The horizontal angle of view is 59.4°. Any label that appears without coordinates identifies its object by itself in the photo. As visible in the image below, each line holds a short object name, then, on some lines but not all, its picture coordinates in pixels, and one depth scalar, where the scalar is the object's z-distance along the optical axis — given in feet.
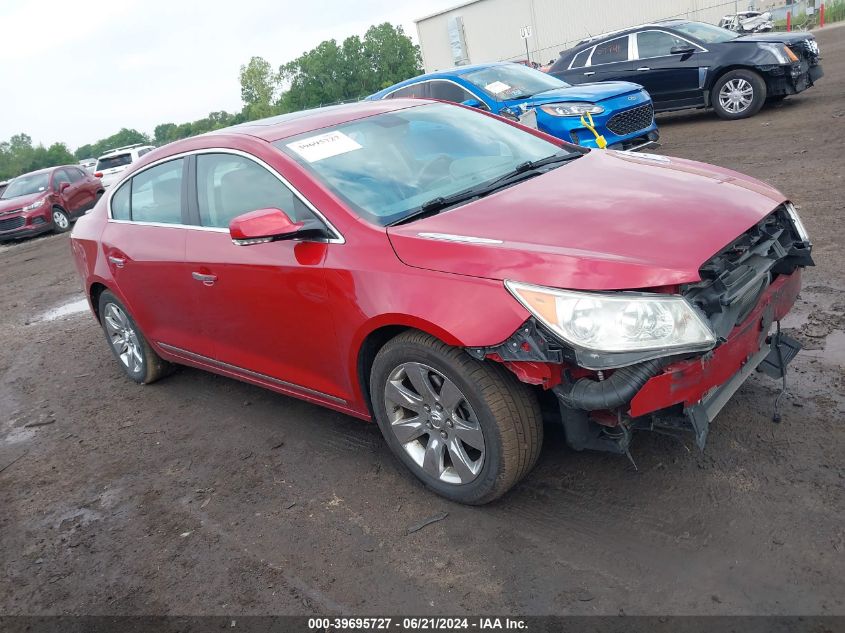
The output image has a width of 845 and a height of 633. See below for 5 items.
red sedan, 8.97
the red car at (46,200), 58.49
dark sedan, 36.50
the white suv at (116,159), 78.61
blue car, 31.22
